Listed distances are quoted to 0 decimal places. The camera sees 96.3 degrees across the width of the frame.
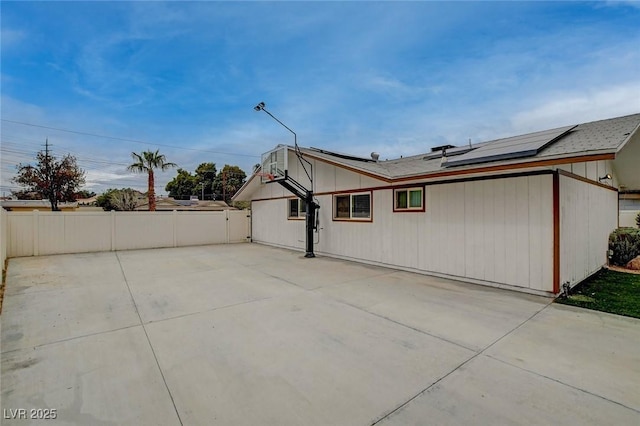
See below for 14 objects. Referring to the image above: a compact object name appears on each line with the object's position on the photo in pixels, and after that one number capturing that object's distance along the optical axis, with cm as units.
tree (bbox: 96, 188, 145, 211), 2082
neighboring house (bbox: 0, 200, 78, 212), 2035
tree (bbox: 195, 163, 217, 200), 4091
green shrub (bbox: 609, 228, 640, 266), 727
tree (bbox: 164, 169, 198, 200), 4141
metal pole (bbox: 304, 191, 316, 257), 914
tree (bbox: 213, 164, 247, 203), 3831
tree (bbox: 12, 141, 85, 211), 1953
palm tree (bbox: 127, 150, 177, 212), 1862
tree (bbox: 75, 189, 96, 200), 2143
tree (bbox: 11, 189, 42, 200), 2026
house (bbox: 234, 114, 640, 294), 468
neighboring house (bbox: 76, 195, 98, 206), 3643
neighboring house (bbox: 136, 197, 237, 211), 2797
